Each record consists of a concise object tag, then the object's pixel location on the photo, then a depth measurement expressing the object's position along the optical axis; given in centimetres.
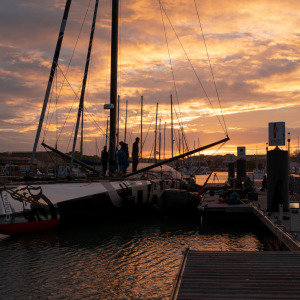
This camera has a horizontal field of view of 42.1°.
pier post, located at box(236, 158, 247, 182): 4000
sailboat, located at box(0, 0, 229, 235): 1452
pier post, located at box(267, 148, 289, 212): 1780
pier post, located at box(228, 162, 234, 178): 5261
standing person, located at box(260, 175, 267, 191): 3578
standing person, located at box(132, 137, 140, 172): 2326
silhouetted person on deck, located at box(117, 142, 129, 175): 2173
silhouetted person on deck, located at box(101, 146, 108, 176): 2219
